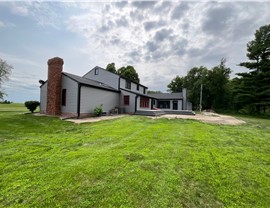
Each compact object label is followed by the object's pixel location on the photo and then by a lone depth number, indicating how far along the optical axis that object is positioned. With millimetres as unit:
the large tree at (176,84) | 46138
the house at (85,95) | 12922
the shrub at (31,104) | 15221
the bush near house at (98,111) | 14492
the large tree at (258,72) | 23172
